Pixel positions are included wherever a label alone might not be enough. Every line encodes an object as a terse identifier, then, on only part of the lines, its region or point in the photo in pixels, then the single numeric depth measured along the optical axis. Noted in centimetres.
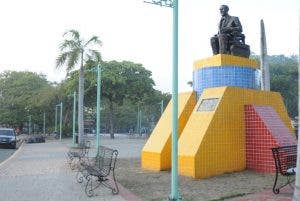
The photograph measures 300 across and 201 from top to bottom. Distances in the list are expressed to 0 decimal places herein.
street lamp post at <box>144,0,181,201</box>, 518
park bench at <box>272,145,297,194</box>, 569
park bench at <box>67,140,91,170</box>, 1037
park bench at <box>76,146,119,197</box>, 659
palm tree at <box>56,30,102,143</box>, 1923
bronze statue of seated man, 963
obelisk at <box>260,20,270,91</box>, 1496
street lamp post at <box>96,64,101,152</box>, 1393
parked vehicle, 2246
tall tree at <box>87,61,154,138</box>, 3428
